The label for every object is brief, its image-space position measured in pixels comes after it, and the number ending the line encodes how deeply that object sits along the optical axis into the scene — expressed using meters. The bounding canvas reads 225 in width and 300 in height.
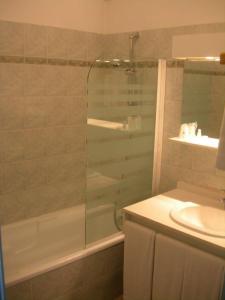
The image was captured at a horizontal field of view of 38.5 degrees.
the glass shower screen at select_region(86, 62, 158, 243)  2.32
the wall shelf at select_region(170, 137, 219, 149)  2.10
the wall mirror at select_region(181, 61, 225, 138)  2.12
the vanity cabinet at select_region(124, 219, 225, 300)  1.67
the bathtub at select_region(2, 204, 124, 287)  2.04
